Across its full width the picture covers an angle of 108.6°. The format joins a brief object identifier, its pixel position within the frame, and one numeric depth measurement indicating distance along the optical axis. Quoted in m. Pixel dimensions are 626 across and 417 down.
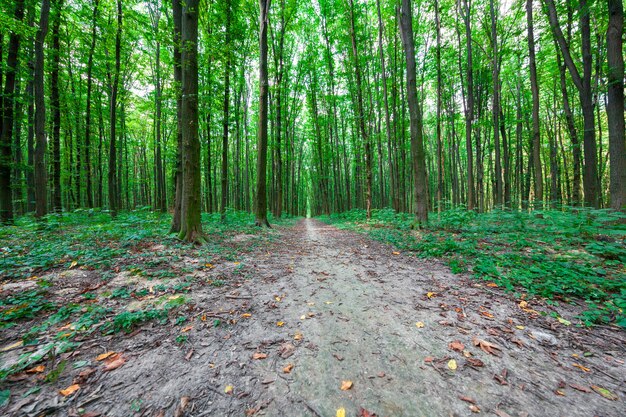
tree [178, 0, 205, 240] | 6.23
